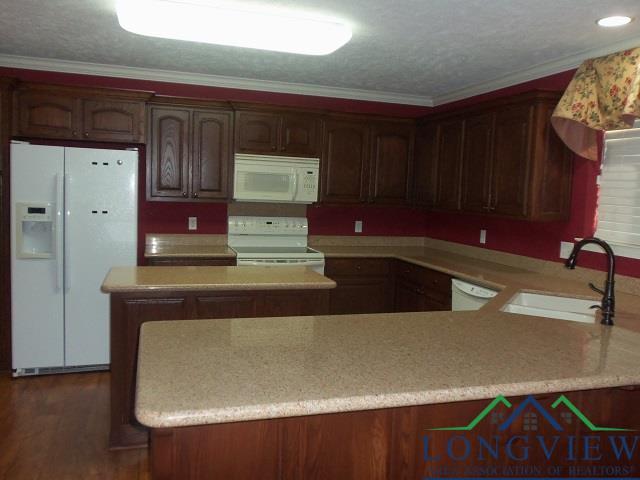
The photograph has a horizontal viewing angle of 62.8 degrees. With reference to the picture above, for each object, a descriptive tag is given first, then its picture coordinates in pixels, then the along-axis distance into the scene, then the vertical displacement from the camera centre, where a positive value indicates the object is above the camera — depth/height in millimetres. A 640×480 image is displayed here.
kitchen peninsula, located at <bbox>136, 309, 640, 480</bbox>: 1240 -446
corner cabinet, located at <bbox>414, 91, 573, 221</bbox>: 3516 +388
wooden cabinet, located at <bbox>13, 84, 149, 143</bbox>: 3916 +649
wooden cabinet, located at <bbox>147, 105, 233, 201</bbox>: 4324 +410
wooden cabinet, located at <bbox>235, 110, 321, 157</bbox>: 4504 +633
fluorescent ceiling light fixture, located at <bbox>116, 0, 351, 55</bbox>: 2770 +1005
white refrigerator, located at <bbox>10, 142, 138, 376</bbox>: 3801 -358
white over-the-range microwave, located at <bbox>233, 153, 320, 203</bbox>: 4496 +233
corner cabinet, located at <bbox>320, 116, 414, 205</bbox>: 4781 +446
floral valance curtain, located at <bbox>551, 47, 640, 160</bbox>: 2965 +688
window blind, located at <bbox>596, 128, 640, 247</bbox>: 3170 +175
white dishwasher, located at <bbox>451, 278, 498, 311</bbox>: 3492 -568
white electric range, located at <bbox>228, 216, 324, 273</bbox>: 4457 -328
